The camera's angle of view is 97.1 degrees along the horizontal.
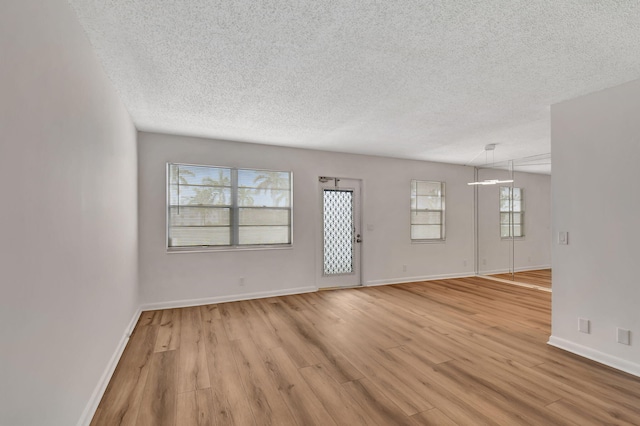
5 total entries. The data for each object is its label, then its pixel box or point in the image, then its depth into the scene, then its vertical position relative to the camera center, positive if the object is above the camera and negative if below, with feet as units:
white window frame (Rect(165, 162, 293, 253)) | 13.96 -0.60
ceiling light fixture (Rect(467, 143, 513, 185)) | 15.78 +3.61
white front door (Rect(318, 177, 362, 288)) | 17.56 -1.38
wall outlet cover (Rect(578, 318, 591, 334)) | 8.79 -3.61
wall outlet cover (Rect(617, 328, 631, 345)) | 7.96 -3.57
